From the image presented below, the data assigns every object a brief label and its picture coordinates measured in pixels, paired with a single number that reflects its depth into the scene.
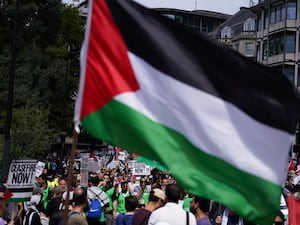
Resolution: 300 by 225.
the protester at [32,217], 9.97
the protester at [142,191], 14.96
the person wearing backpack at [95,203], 11.10
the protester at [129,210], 10.16
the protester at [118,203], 15.08
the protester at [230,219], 9.16
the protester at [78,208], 7.83
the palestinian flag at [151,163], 10.06
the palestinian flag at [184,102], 5.07
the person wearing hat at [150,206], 8.20
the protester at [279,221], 8.47
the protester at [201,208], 8.00
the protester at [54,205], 11.26
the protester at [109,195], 15.01
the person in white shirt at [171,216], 6.97
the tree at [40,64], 37.97
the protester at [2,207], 10.00
